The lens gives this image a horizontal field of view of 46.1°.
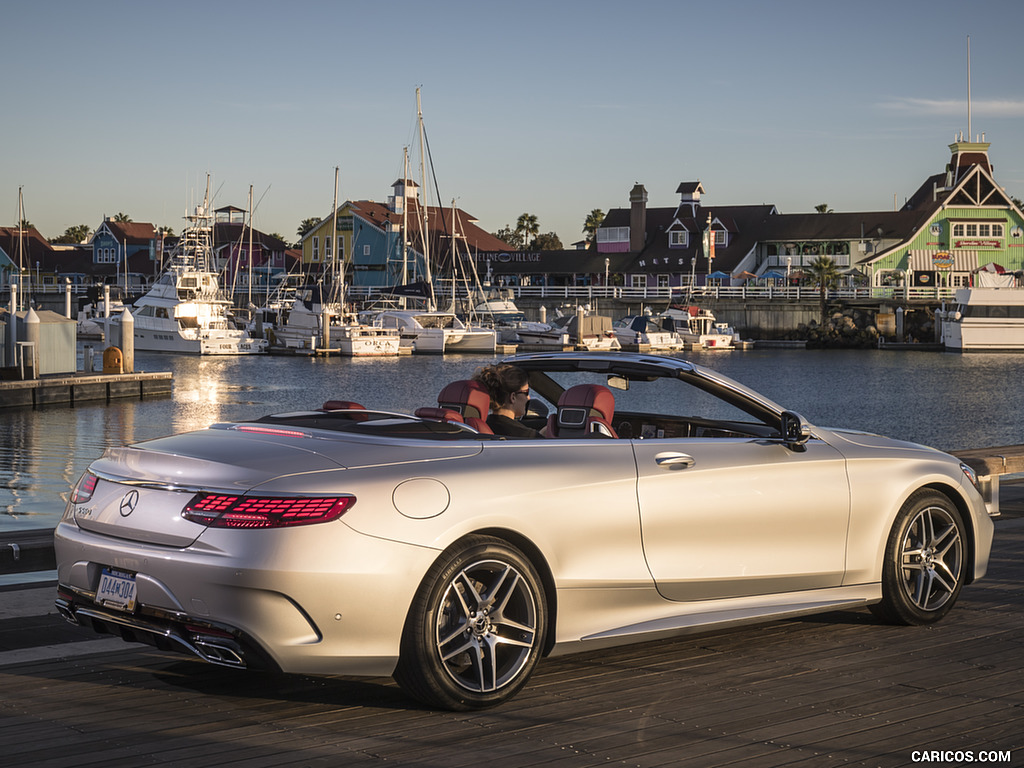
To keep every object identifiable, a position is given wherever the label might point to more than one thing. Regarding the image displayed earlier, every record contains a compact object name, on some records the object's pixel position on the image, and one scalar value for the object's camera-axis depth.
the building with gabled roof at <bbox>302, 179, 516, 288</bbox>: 95.44
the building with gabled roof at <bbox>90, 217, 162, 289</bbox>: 114.06
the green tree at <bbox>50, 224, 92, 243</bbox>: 169.50
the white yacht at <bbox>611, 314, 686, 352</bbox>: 81.00
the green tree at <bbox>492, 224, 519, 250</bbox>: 150.75
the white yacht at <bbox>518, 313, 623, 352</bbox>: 75.81
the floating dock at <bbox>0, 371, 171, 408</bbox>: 32.78
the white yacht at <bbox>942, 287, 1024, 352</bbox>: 84.75
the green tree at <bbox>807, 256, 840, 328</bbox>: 91.56
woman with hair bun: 6.32
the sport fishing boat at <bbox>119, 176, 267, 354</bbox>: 70.12
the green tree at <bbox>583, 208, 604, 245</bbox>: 143.62
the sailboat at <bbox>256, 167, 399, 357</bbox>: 72.00
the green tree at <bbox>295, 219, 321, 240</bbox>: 162.94
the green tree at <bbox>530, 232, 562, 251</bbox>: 152.25
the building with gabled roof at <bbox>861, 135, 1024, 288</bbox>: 91.62
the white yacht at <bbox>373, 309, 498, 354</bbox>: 75.69
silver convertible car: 4.36
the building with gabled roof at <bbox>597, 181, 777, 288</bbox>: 97.12
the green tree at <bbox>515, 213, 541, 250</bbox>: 145.88
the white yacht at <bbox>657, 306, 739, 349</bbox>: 85.12
